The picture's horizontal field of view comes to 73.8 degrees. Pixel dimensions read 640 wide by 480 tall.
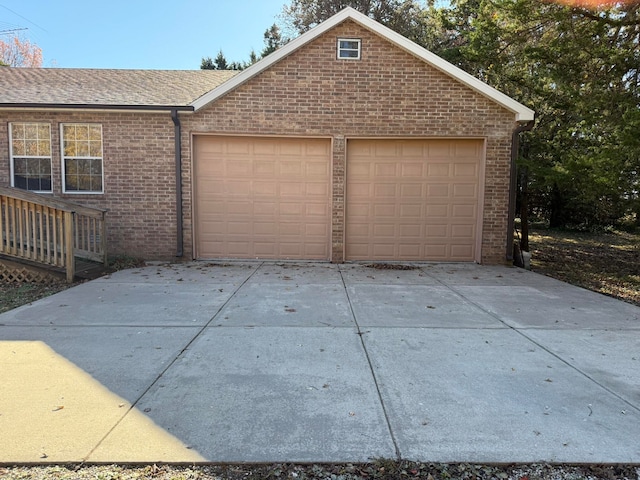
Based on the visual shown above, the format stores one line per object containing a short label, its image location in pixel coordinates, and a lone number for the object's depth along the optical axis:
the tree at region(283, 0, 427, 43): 20.73
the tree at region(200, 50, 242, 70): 31.16
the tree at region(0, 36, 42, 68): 30.17
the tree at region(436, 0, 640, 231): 7.93
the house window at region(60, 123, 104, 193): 9.53
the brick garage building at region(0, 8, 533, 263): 9.41
